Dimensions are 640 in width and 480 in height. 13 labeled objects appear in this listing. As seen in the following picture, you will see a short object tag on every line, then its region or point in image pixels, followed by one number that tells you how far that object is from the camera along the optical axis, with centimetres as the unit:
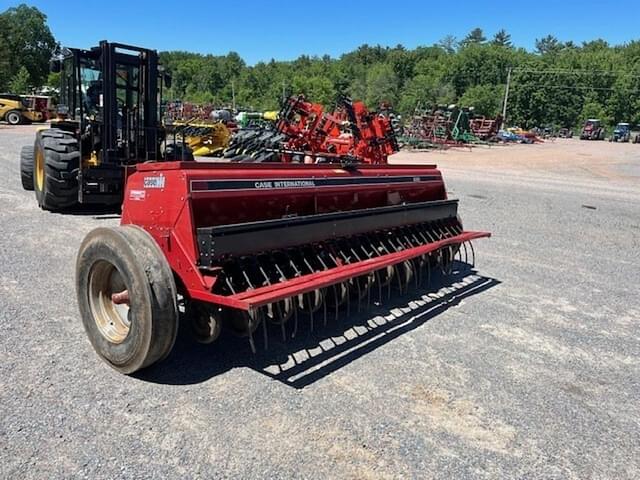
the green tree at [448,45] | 12676
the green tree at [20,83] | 6347
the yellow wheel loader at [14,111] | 3847
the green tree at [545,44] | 13352
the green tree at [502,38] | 13462
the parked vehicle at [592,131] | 6103
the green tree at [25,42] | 6888
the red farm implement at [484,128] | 4169
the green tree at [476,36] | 13550
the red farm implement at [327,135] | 1508
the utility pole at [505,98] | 6819
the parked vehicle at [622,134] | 5847
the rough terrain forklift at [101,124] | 855
